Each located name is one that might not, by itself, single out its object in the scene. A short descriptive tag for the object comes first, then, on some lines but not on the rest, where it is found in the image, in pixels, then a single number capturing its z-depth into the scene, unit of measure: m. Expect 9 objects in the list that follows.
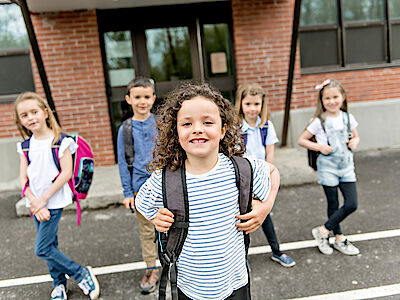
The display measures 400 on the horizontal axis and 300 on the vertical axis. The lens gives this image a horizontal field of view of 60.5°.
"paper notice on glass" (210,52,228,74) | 6.67
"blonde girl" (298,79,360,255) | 3.26
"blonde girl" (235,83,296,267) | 3.10
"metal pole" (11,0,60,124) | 4.57
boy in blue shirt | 2.85
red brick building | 6.06
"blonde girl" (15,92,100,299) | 2.74
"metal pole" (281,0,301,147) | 5.41
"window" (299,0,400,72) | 6.75
